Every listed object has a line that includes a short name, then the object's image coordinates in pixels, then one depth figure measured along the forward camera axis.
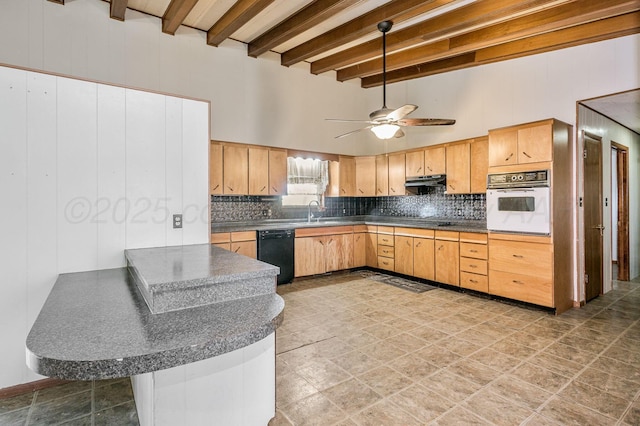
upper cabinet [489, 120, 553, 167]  4.00
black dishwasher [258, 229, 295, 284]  5.11
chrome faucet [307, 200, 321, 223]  6.24
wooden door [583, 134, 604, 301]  4.42
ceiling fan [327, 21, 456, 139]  3.80
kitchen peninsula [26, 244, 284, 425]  1.21
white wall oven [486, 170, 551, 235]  3.98
